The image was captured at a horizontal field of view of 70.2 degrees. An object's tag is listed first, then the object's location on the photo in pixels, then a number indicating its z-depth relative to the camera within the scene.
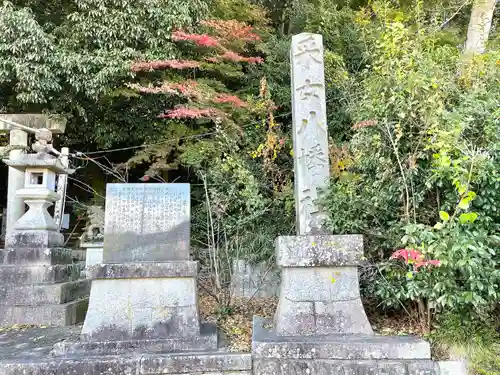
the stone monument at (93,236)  8.62
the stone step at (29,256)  5.52
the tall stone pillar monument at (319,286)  3.48
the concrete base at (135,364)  3.12
